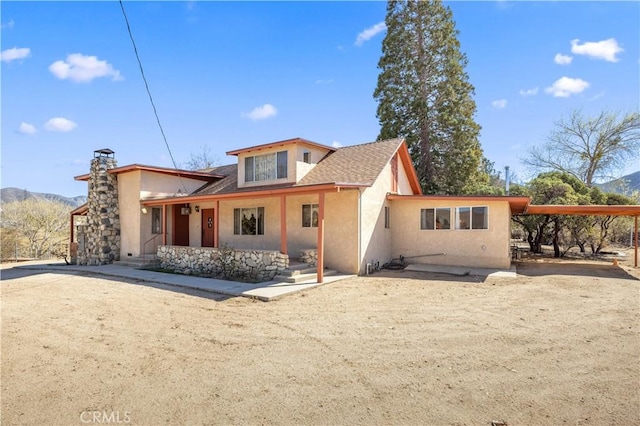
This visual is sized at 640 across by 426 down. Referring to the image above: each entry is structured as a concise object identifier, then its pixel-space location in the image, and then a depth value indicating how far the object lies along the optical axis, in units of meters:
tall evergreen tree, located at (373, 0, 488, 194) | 23.22
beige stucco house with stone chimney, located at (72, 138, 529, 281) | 12.33
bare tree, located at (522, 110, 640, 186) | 25.64
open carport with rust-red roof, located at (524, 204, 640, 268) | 13.18
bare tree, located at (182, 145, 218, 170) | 38.19
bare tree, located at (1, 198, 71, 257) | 24.45
